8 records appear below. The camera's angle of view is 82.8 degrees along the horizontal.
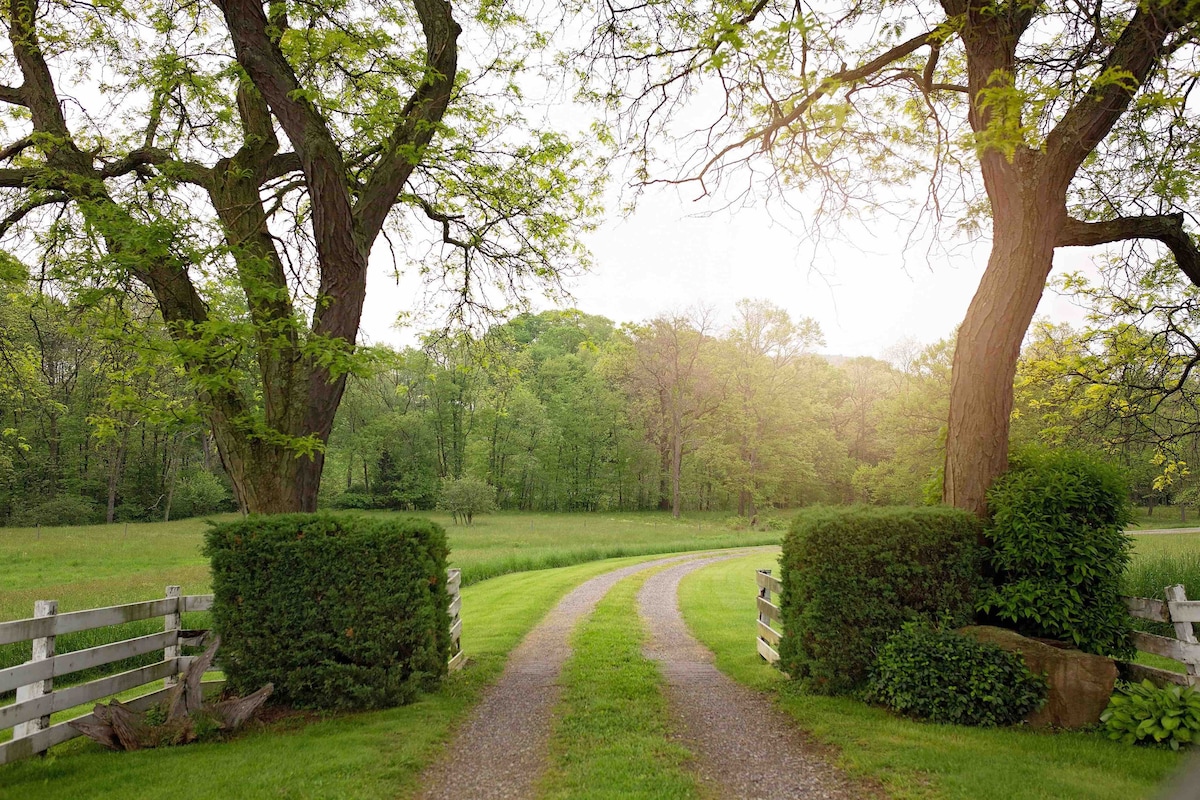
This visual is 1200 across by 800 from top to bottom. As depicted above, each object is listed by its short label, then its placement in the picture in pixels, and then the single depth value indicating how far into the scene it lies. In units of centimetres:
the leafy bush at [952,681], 608
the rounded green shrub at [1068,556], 648
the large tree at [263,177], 706
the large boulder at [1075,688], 601
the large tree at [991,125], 677
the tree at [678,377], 4269
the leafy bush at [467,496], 4088
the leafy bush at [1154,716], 548
